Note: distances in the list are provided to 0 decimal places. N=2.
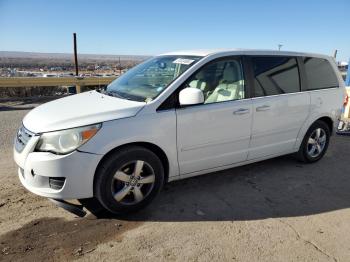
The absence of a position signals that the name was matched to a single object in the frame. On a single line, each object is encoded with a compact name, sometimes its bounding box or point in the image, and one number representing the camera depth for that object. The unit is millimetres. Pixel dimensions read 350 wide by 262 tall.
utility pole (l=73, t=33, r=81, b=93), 15742
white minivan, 3195
